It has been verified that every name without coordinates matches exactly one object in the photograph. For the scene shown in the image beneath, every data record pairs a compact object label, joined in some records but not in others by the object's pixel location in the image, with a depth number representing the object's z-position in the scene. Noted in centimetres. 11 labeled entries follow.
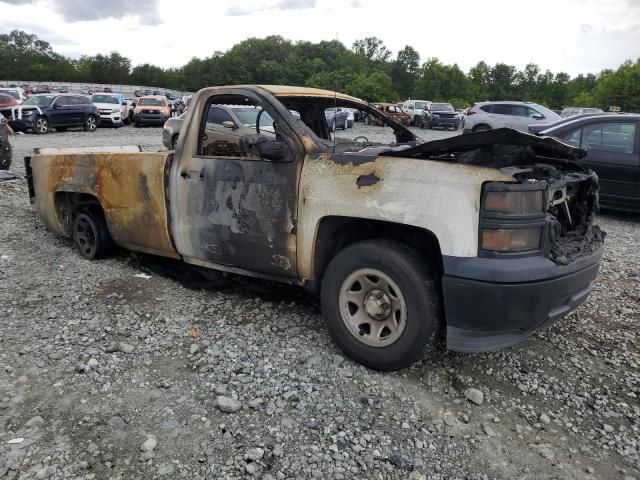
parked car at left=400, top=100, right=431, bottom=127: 3150
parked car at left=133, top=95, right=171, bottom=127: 2503
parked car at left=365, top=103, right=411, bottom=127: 2722
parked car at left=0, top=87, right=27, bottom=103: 2161
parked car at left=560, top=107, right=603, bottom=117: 3409
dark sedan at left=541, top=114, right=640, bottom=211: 739
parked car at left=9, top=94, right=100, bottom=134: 1933
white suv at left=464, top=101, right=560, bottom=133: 1834
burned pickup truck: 275
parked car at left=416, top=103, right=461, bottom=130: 2942
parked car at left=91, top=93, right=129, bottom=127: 2409
